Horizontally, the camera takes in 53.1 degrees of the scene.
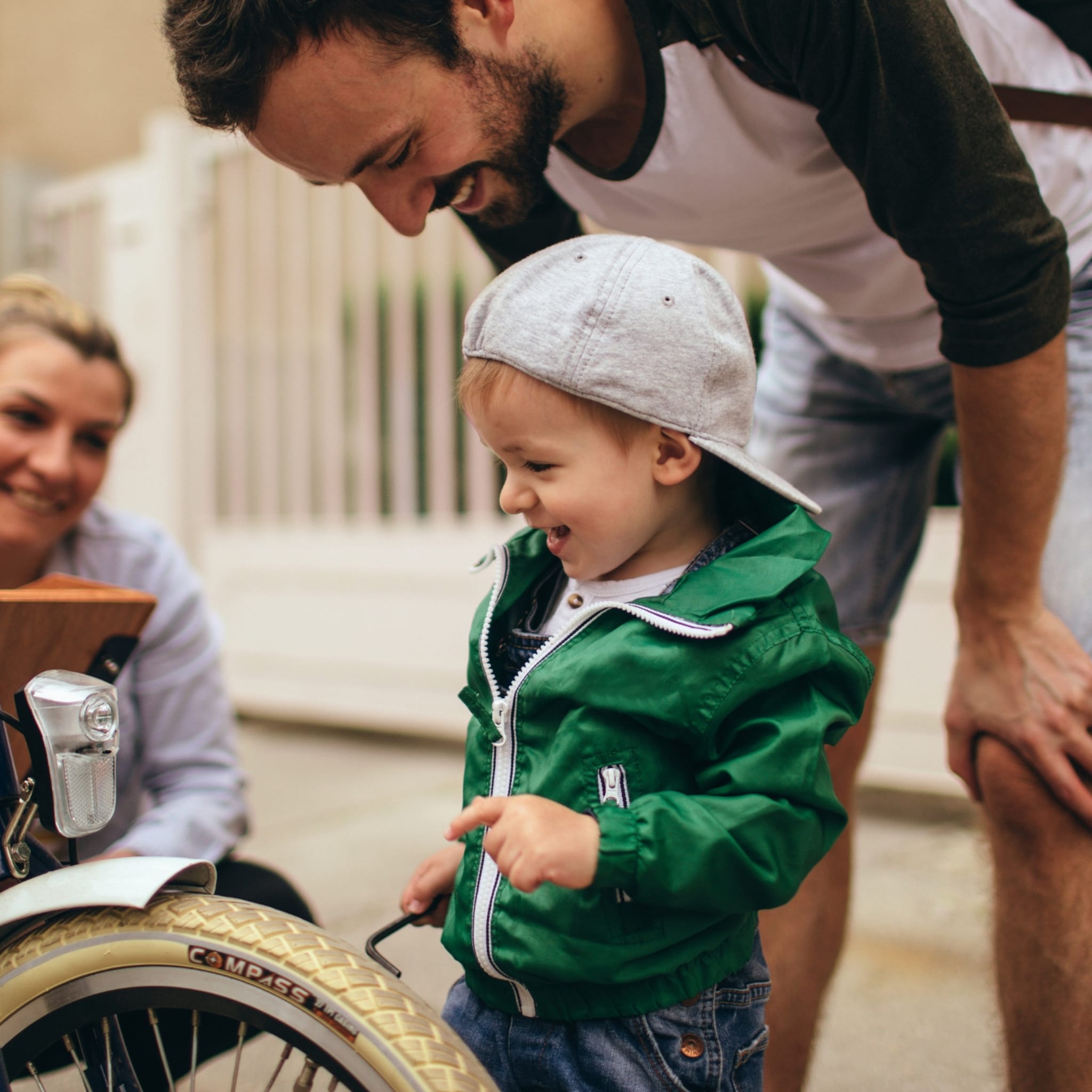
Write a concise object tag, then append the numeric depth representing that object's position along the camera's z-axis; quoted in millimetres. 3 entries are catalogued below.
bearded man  1030
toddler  892
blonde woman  1503
